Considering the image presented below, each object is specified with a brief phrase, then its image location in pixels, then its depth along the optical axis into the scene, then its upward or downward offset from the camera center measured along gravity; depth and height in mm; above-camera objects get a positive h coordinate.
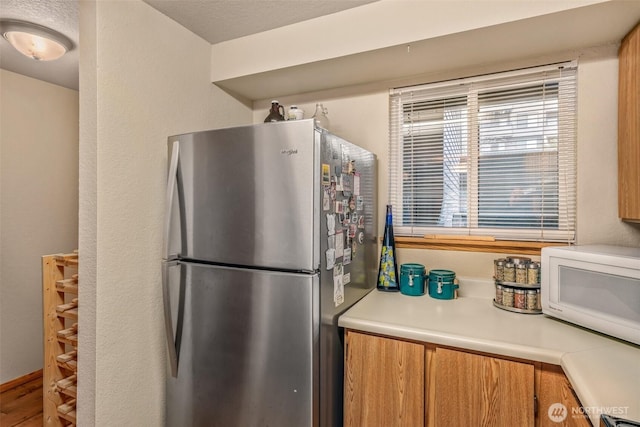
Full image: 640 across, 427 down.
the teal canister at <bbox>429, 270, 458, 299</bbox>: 1622 -377
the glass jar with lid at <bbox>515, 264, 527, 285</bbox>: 1429 -277
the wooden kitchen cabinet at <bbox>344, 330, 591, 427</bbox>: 1042 -633
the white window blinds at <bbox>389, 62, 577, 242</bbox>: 1583 +307
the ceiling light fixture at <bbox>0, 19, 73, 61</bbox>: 1675 +934
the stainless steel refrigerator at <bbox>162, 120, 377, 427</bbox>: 1191 -258
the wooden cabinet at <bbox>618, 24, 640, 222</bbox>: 1282 +361
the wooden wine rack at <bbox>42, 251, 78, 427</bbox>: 1752 -716
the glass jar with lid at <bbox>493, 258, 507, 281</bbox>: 1476 -268
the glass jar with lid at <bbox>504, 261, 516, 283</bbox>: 1446 -276
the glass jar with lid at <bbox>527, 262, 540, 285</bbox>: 1415 -277
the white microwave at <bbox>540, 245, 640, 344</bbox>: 1079 -281
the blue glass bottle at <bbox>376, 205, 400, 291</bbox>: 1783 -298
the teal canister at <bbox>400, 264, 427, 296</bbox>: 1690 -366
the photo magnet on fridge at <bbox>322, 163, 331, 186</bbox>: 1223 +145
